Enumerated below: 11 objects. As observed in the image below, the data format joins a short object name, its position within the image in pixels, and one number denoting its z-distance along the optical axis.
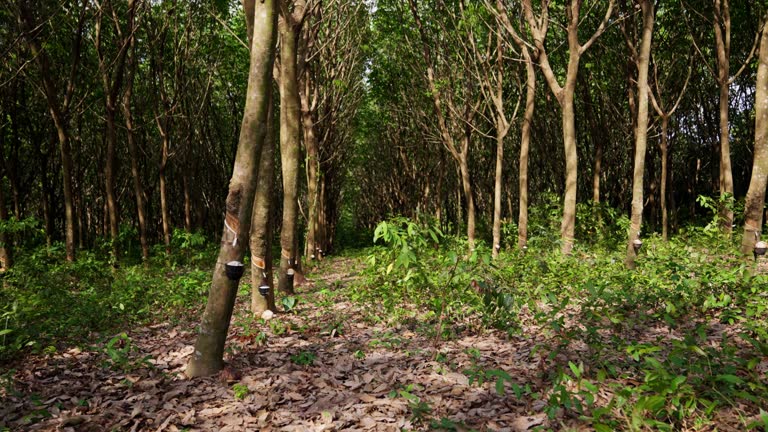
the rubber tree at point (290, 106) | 7.66
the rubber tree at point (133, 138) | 12.89
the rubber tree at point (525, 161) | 12.02
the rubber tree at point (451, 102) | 14.12
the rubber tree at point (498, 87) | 12.52
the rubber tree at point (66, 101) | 10.63
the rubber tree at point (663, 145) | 13.16
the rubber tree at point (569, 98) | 9.38
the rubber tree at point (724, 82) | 11.06
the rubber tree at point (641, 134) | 7.79
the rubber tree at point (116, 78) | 11.72
